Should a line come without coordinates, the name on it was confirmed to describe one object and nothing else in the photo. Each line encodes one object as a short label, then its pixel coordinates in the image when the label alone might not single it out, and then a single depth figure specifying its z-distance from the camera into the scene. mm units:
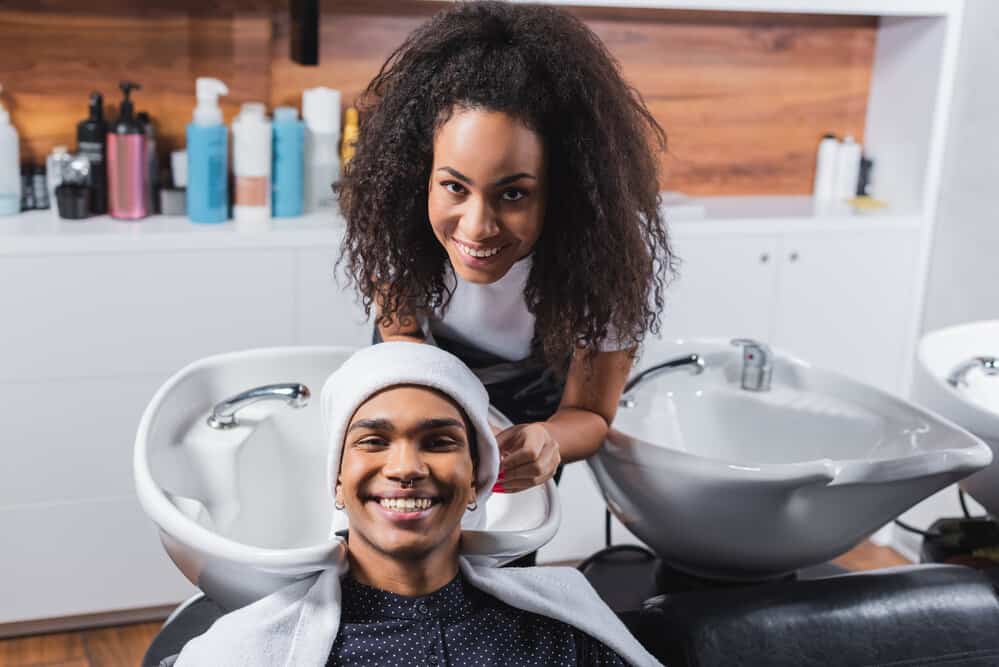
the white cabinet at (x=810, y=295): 2627
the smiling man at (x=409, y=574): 1098
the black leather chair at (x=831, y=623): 1125
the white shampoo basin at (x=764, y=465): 1315
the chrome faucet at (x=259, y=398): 1437
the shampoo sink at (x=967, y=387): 1473
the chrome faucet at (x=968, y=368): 1671
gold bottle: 2422
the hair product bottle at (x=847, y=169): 2934
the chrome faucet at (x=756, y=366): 1714
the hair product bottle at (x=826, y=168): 2936
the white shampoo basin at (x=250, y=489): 1122
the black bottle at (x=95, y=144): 2266
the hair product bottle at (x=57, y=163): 2287
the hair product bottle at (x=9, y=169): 2210
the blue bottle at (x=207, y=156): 2268
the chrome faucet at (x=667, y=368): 1675
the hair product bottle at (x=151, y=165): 2307
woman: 1188
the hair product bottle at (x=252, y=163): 2318
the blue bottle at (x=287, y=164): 2359
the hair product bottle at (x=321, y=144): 2389
